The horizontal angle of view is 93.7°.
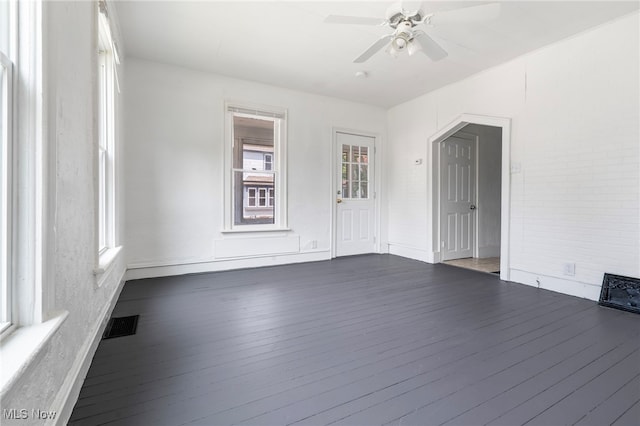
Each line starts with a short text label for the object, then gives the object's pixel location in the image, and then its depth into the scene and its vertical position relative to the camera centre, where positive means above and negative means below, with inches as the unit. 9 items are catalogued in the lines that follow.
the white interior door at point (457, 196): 205.3 +9.4
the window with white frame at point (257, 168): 181.3 +25.5
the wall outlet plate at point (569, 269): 130.7 -25.9
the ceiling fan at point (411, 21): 89.2 +59.0
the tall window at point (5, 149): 40.4 +8.0
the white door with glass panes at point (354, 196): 217.9 +10.3
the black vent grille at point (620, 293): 110.9 -31.6
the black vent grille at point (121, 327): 90.8 -37.8
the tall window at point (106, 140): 105.9 +25.5
